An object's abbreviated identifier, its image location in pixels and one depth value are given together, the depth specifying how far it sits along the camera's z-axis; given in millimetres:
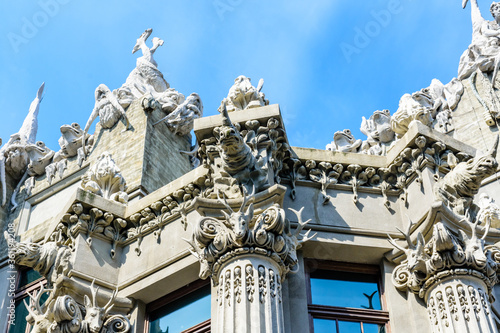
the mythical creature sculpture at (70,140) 26297
